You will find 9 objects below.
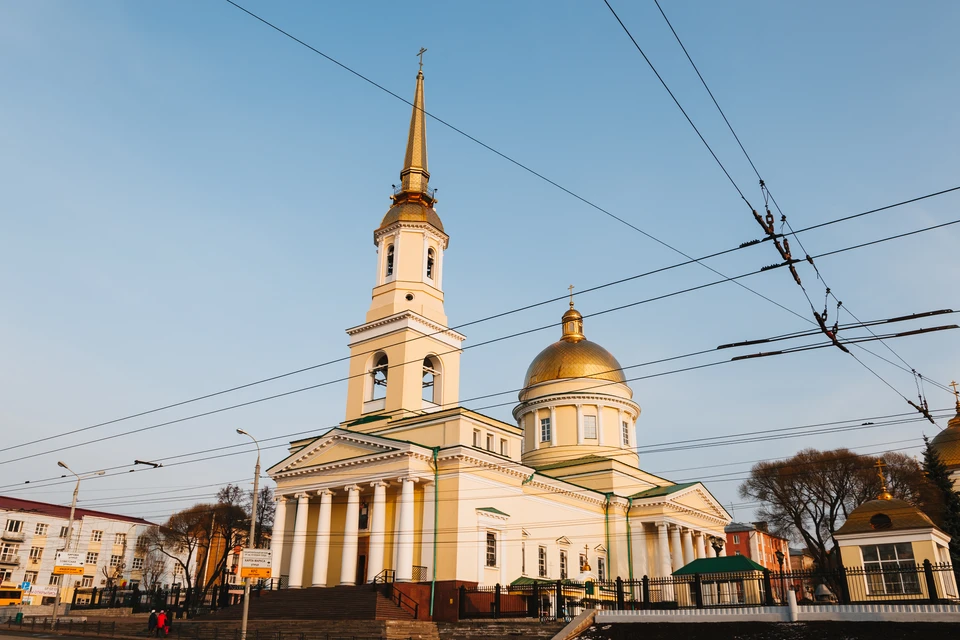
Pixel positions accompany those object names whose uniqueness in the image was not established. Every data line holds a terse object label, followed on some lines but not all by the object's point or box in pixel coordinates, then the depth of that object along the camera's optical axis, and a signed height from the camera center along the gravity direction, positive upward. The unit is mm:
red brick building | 98700 +8565
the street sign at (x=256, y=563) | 23469 +1262
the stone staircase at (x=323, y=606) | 29516 +33
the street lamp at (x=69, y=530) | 33281 +3314
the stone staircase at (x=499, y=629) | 24453 -698
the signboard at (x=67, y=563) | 33844 +1729
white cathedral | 33594 +6291
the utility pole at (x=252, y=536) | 23200 +2097
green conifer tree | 33969 +4586
